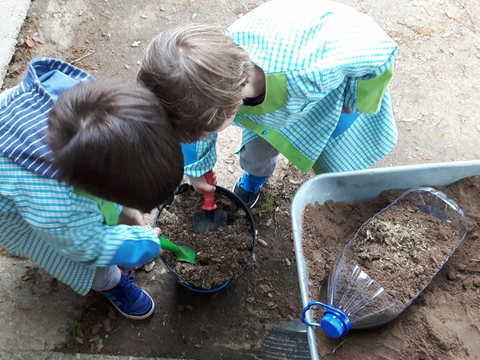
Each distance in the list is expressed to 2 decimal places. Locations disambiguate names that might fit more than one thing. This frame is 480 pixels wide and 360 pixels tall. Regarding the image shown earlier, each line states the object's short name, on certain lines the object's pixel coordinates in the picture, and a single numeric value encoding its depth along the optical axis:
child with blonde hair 1.02
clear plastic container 1.22
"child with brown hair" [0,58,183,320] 0.90
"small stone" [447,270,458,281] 1.34
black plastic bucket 1.50
